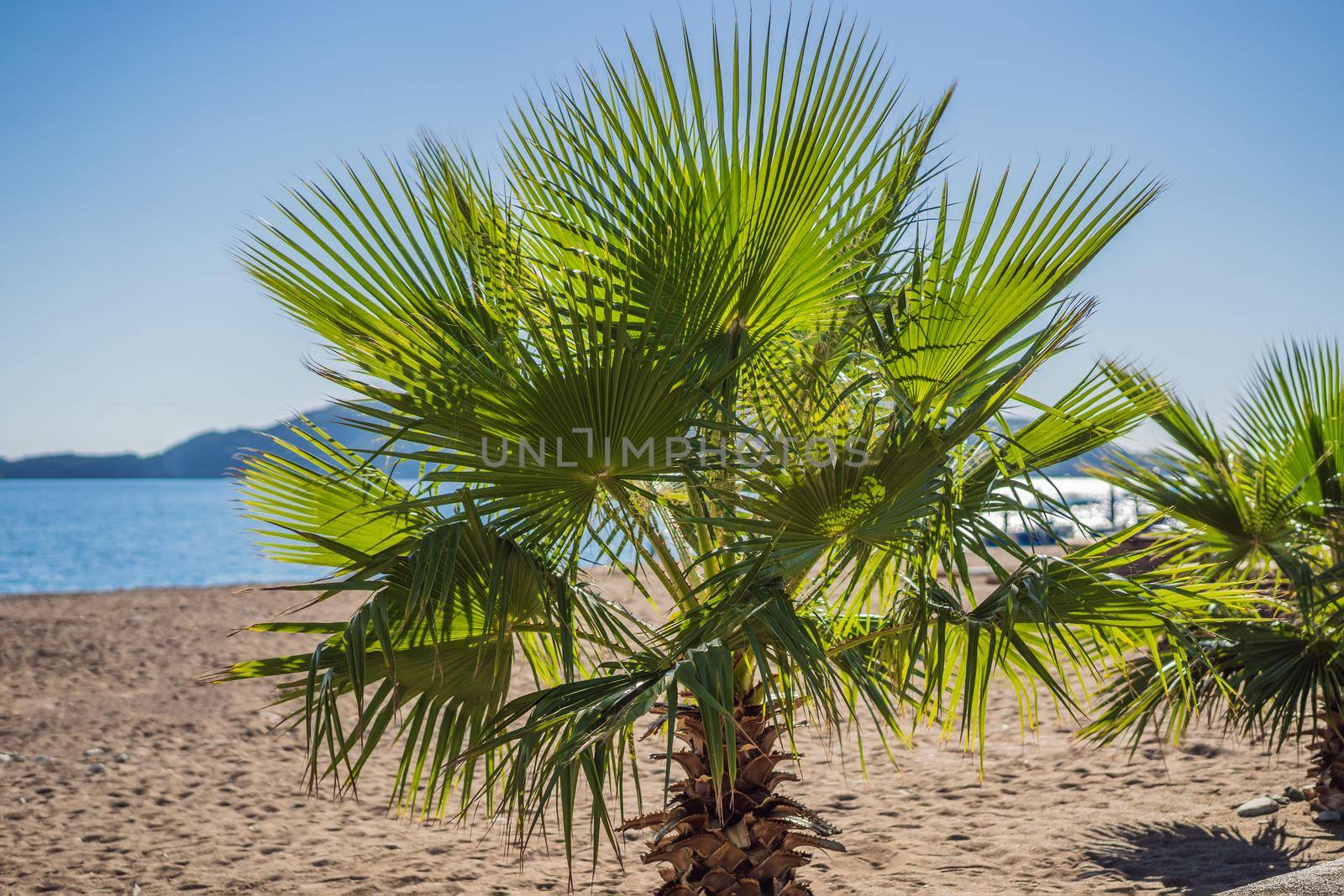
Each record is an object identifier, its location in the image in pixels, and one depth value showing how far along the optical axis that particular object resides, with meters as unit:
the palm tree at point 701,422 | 2.47
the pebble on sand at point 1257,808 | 4.40
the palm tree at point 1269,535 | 3.78
